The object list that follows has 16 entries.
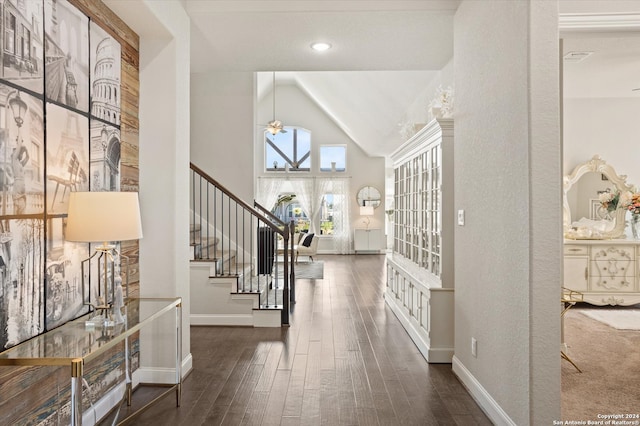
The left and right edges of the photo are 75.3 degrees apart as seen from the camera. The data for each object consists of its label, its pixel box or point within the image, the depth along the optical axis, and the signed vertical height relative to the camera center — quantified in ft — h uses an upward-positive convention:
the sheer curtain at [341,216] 42.27 -0.19
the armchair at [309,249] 34.45 -2.89
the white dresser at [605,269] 18.28 -2.44
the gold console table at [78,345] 5.53 -1.95
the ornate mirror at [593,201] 18.84 +0.59
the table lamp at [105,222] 6.82 -0.12
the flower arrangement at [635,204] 16.71 +0.39
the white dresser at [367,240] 41.57 -2.59
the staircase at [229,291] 15.58 -2.98
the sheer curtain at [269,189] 42.27 +2.58
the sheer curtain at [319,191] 42.57 +2.38
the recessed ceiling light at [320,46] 13.02 +5.36
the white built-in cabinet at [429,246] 11.87 -1.07
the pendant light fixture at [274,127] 29.53 +6.25
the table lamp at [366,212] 42.19 +0.22
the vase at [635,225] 18.74 -0.51
